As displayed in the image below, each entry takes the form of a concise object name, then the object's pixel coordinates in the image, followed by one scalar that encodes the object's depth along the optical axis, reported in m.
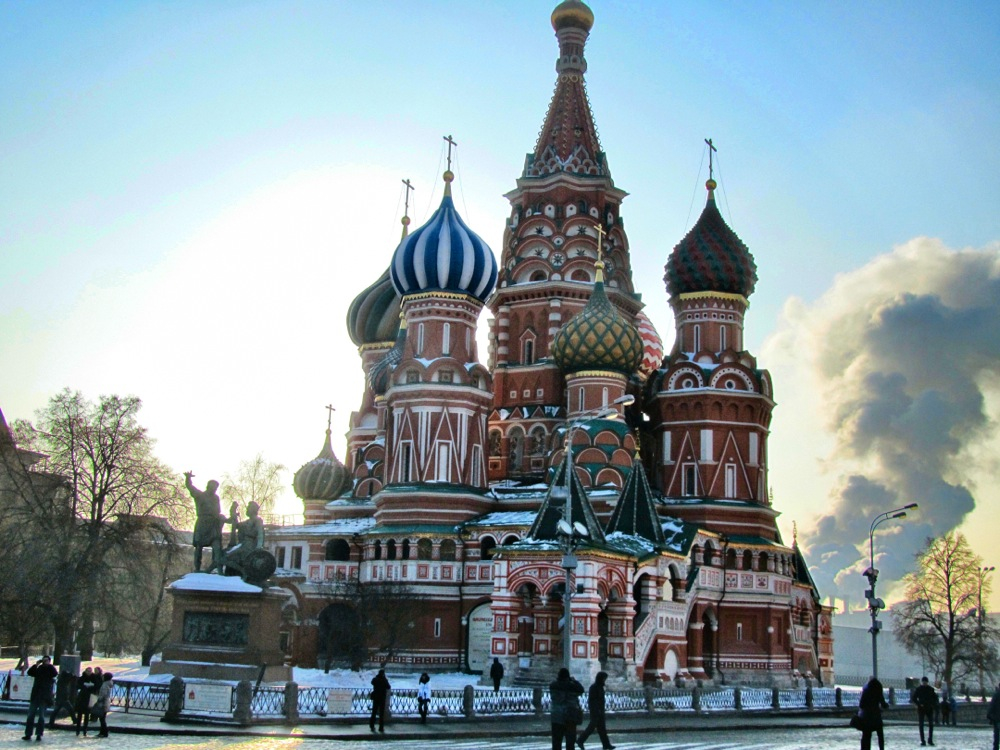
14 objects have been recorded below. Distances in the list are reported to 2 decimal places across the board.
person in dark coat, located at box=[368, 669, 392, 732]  21.30
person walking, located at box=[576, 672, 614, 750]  18.31
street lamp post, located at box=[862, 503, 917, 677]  32.88
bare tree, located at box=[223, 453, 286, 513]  63.59
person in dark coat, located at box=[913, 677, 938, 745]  22.86
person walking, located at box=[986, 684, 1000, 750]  19.11
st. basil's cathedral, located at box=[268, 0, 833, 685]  42.97
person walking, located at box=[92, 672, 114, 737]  18.91
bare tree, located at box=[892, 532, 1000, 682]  52.47
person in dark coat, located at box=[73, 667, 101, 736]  18.97
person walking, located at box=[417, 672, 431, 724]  22.94
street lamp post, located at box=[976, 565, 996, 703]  52.72
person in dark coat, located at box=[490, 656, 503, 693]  33.16
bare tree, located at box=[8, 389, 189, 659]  32.81
